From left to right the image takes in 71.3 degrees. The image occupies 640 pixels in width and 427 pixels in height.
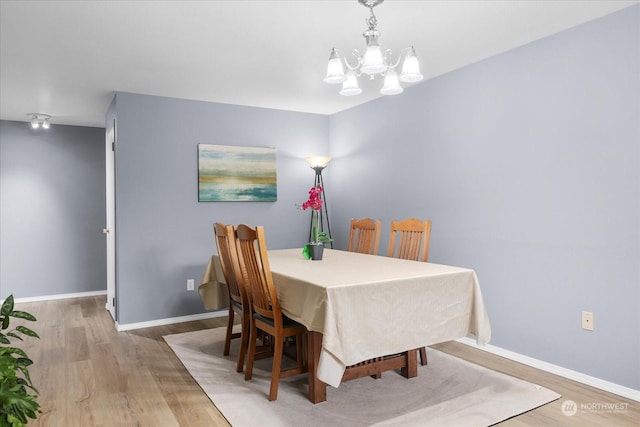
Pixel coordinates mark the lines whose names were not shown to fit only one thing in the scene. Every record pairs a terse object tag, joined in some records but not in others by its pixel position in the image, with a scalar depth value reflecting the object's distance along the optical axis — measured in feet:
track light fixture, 17.24
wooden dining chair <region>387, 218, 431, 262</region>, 10.36
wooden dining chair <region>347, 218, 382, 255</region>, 12.04
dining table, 7.18
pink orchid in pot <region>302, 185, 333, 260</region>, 10.24
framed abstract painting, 15.46
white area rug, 7.79
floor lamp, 16.49
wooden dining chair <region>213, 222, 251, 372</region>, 9.71
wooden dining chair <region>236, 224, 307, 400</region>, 8.32
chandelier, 7.67
